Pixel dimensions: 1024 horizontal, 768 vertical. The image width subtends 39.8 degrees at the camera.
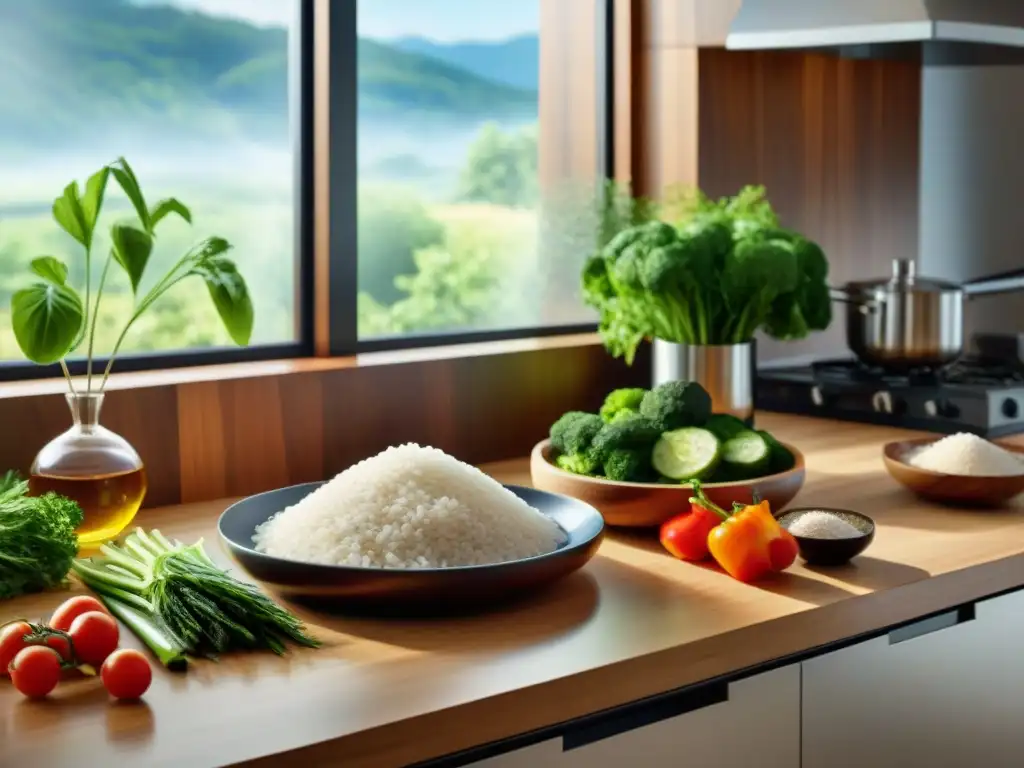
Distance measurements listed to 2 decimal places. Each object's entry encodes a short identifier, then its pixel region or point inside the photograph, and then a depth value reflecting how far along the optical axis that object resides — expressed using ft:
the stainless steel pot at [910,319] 8.00
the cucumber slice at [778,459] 6.16
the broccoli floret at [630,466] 5.96
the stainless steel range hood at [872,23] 7.64
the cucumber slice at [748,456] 6.00
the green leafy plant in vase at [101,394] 5.48
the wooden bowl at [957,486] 6.29
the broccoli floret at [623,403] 6.51
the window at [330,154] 6.51
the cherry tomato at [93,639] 4.24
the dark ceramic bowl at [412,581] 4.67
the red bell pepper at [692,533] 5.45
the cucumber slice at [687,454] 5.95
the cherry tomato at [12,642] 4.20
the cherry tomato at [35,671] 4.00
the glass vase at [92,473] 5.50
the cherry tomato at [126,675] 3.98
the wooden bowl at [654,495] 5.79
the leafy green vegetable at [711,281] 7.11
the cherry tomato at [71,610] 4.39
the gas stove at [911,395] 7.73
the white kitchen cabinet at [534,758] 4.20
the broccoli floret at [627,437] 6.07
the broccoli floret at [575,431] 6.21
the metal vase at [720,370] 7.36
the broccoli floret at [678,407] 6.14
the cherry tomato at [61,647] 4.23
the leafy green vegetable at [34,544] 4.97
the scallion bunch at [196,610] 4.48
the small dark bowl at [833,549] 5.37
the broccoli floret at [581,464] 6.13
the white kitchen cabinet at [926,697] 5.11
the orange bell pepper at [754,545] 5.17
